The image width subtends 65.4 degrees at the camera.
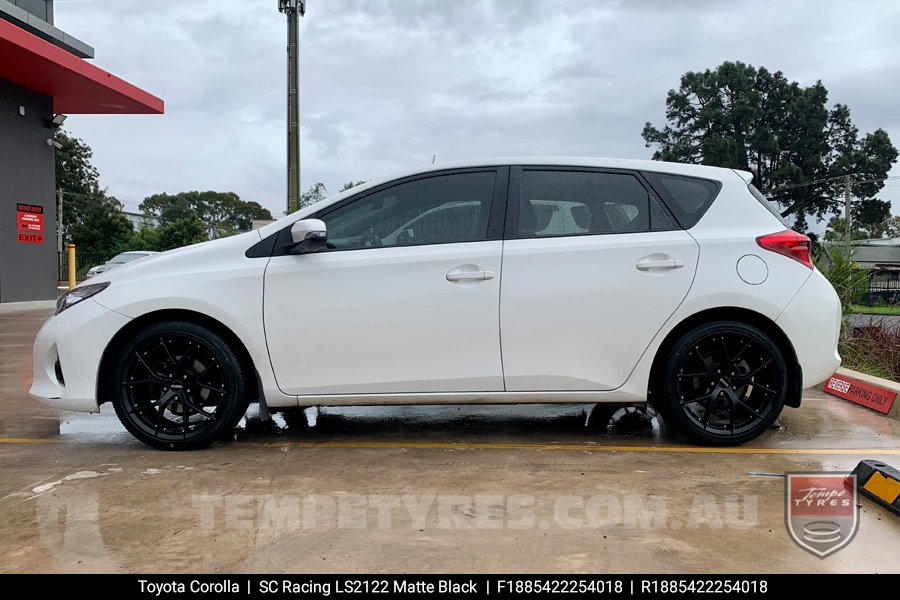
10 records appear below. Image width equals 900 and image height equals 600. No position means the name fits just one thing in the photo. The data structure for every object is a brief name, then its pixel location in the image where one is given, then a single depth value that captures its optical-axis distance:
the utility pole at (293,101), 11.89
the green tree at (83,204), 40.00
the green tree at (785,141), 43.59
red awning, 13.52
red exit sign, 15.98
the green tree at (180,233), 35.31
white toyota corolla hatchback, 3.98
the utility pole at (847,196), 41.01
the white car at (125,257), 18.48
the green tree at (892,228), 66.31
